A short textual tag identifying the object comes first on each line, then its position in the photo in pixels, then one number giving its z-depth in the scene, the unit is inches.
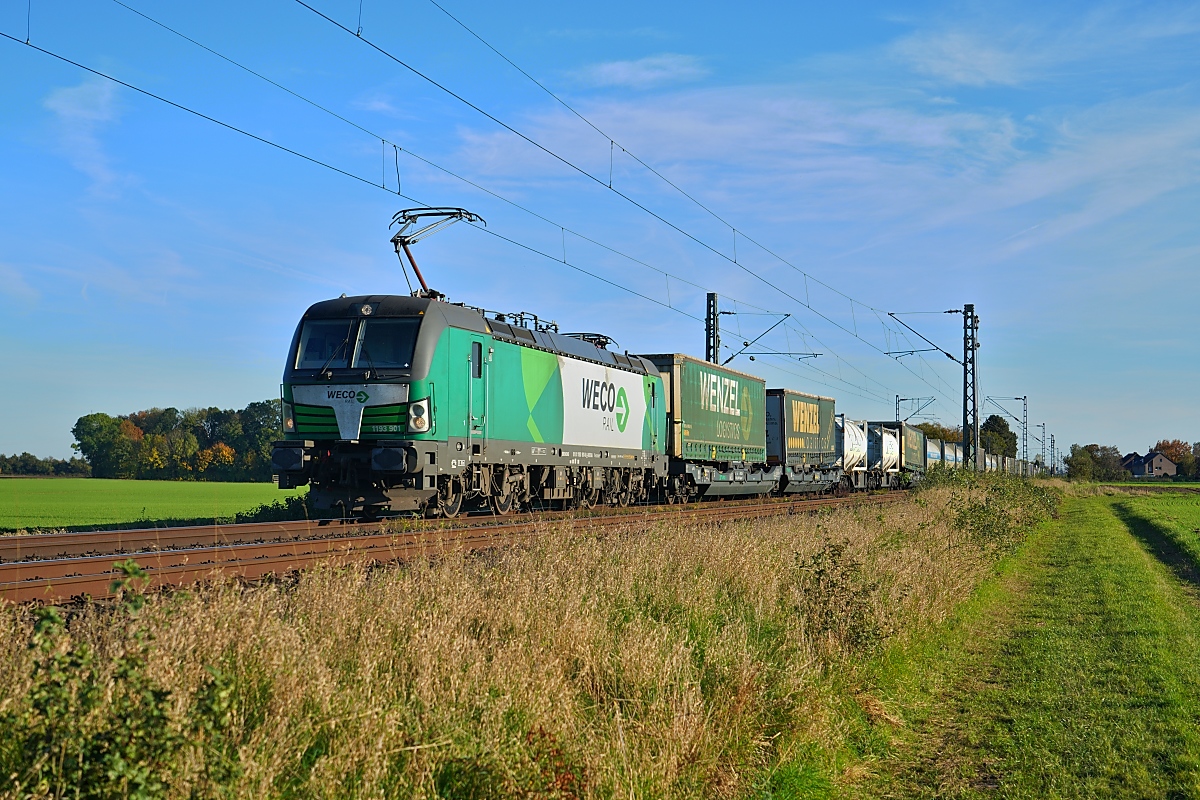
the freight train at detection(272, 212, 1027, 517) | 626.8
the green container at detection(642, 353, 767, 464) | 1085.1
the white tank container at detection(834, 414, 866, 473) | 1724.9
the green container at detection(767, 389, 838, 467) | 1439.5
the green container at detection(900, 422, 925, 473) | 2251.5
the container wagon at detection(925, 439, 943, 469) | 2662.4
